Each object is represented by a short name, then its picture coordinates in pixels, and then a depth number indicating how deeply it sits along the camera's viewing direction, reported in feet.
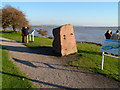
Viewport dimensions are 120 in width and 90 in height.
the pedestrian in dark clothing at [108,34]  31.15
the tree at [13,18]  72.90
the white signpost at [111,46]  17.44
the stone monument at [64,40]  26.37
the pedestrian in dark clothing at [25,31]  41.68
